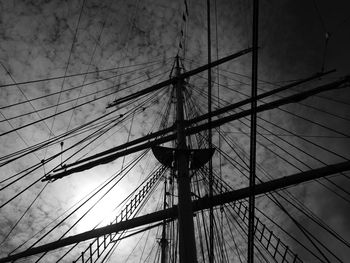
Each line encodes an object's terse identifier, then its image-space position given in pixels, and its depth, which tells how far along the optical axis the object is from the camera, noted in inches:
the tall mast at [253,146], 100.0
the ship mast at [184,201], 223.0
